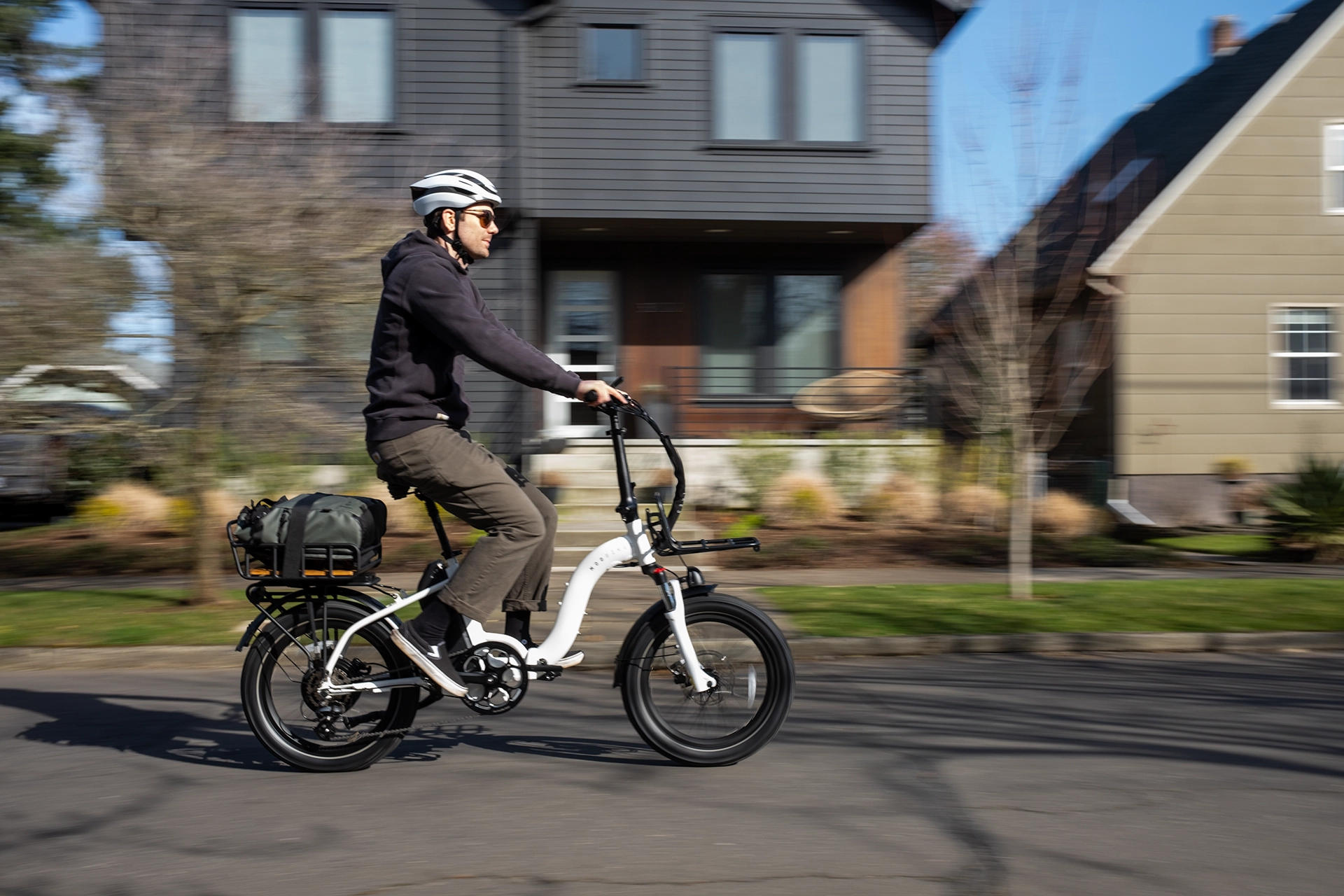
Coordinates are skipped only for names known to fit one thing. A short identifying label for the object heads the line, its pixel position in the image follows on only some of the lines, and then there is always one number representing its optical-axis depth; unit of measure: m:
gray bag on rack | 4.57
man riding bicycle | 4.51
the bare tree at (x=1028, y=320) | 9.55
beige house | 18.31
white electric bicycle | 4.68
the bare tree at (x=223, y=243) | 8.62
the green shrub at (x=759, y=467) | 15.30
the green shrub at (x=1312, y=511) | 13.08
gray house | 16.48
